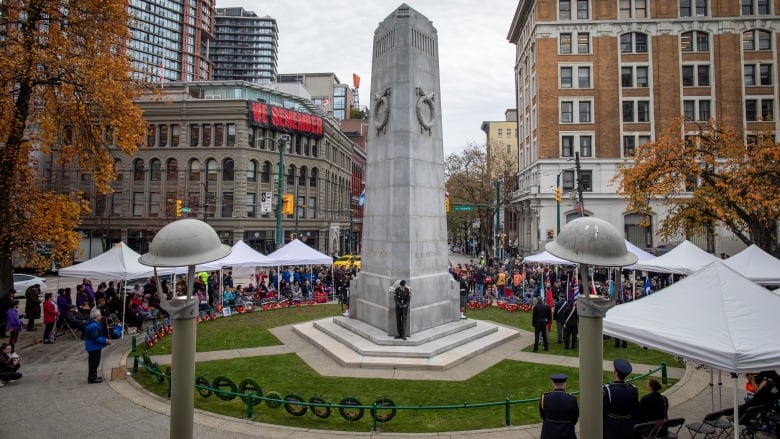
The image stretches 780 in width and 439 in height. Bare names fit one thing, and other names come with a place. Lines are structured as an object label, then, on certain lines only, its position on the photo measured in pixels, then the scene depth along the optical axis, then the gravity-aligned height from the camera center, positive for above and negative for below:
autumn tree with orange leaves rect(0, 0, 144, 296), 16.47 +4.87
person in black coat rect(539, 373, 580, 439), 6.24 -2.25
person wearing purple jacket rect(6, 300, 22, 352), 14.42 -2.58
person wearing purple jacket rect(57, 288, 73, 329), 17.61 -2.38
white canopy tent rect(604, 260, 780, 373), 6.97 -1.30
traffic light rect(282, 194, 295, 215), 31.97 +2.19
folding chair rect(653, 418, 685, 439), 7.22 -2.80
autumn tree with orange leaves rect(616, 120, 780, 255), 22.17 +2.92
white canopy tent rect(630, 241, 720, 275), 19.22 -0.82
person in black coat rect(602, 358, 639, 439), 6.82 -2.38
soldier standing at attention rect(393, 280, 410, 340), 14.14 -1.91
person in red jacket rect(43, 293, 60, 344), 16.38 -2.75
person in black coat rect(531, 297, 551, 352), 14.85 -2.37
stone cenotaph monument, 15.45 +1.73
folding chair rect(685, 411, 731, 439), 7.83 -3.02
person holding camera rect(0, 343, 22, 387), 11.62 -3.15
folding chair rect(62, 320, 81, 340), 17.19 -3.48
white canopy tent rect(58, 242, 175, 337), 17.17 -1.12
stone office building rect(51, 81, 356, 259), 50.44 +6.54
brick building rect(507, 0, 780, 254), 47.59 +15.86
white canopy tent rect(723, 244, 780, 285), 16.09 -0.82
